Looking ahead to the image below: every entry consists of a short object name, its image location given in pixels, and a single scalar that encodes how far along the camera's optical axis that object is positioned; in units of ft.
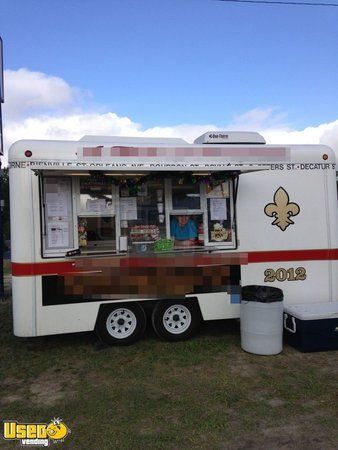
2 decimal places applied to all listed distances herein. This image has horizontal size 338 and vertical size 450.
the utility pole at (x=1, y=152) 31.86
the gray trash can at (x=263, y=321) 17.12
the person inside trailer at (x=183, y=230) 19.30
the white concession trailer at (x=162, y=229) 17.47
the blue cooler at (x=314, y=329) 17.49
